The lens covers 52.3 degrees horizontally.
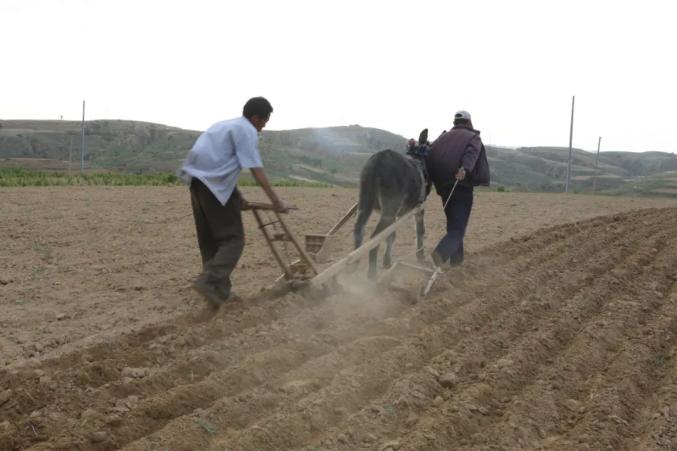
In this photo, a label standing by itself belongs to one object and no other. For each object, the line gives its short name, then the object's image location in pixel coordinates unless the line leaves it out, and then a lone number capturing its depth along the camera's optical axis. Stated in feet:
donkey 25.25
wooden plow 20.49
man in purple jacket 25.81
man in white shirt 19.20
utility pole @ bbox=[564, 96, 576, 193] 135.72
